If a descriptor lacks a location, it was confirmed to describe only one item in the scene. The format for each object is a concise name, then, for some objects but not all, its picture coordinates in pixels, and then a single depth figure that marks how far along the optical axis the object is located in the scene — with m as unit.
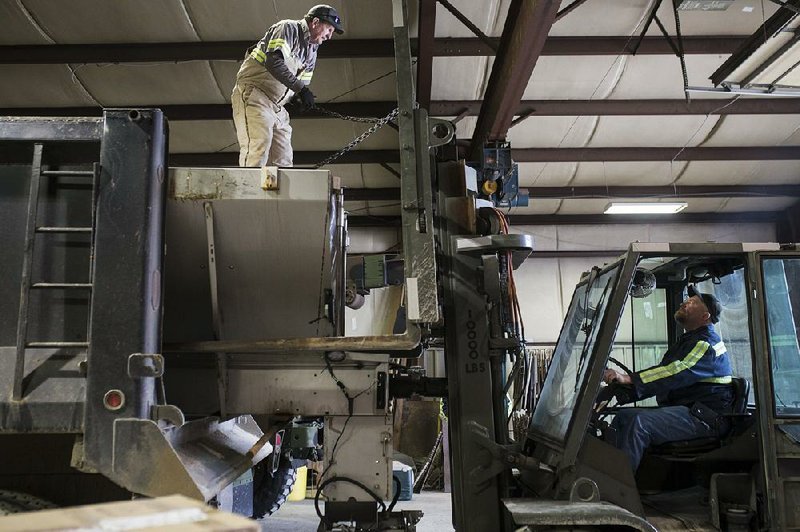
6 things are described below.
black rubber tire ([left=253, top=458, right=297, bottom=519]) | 5.96
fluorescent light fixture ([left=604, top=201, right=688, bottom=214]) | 11.41
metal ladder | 2.64
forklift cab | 3.29
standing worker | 4.61
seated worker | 3.70
